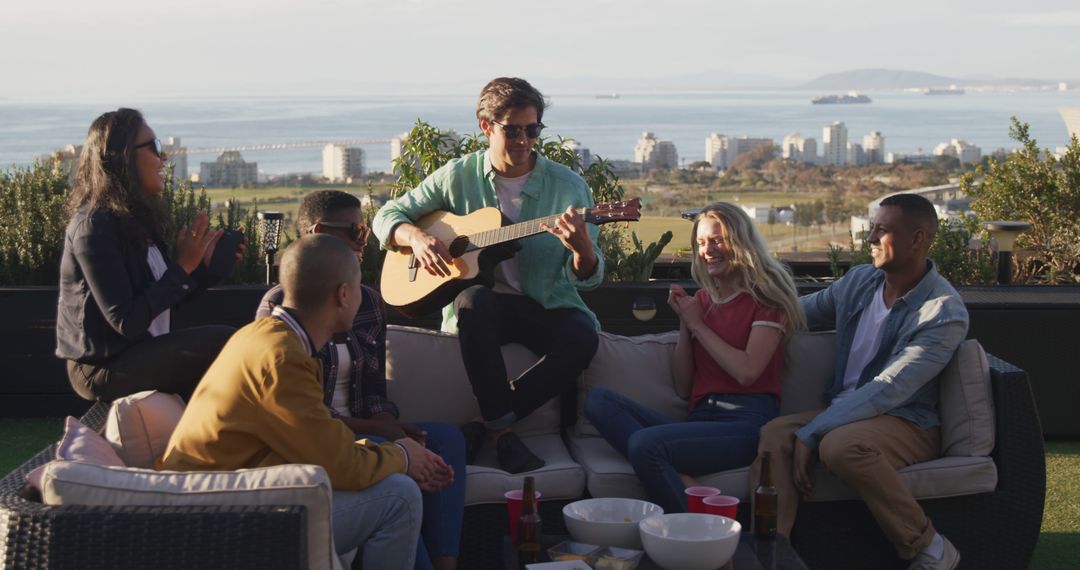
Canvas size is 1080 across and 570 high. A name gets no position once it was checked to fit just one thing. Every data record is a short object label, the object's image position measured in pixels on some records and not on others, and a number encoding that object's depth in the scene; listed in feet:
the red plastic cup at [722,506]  9.67
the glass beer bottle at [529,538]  8.97
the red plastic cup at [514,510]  9.53
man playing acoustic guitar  12.80
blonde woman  12.23
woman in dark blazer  11.56
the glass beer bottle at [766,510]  9.53
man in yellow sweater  8.18
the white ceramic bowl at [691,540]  8.54
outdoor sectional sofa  7.32
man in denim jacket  11.05
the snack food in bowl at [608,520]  9.20
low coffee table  8.87
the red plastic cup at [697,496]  9.98
